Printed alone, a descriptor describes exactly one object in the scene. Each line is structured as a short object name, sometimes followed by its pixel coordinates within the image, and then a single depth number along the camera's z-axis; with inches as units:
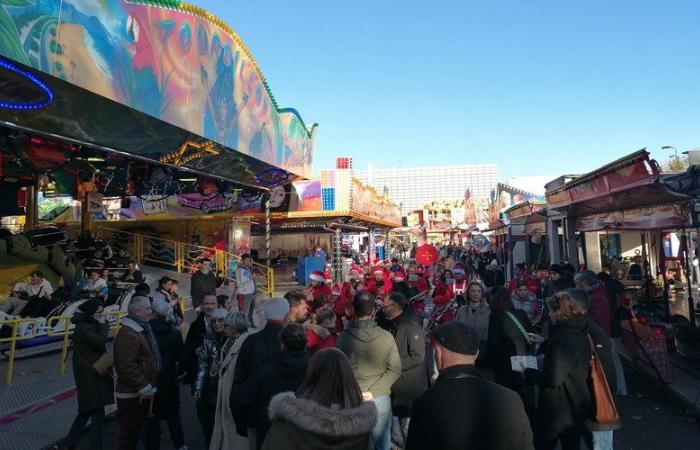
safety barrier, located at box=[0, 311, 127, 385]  270.1
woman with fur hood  76.9
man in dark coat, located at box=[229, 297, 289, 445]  117.0
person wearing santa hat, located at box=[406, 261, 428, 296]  386.1
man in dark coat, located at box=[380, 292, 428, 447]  166.4
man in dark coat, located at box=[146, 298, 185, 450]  172.2
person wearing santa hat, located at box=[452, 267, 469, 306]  426.2
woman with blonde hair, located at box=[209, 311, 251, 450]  131.0
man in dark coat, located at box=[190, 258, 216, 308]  413.1
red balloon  540.7
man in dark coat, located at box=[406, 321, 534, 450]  79.2
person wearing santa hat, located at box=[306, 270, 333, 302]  325.7
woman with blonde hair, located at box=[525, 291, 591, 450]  132.0
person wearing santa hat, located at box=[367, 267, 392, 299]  348.5
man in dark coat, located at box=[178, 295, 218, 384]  181.7
